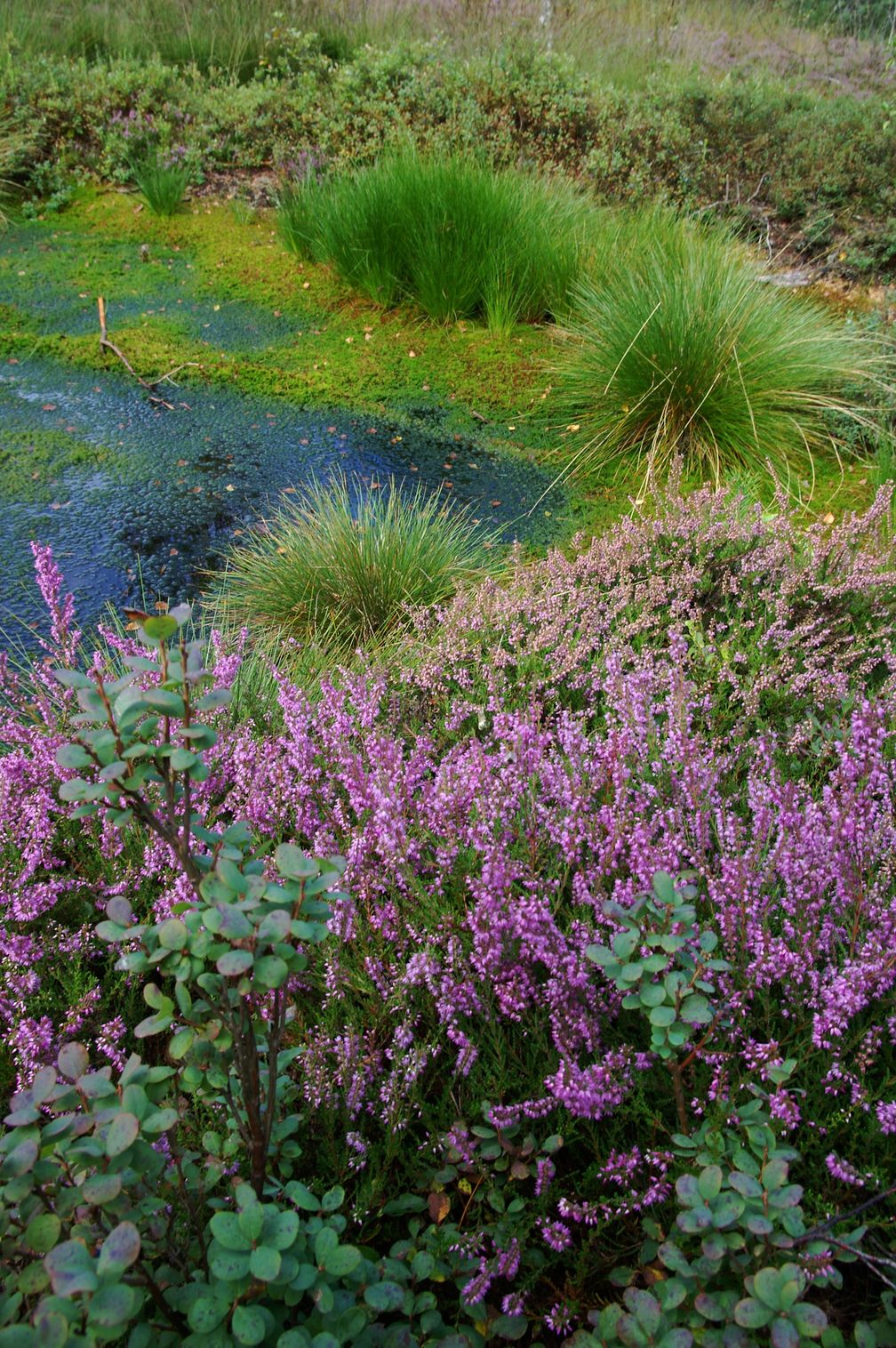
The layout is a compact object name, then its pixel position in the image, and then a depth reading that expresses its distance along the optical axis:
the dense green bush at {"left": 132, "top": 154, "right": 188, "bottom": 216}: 6.75
